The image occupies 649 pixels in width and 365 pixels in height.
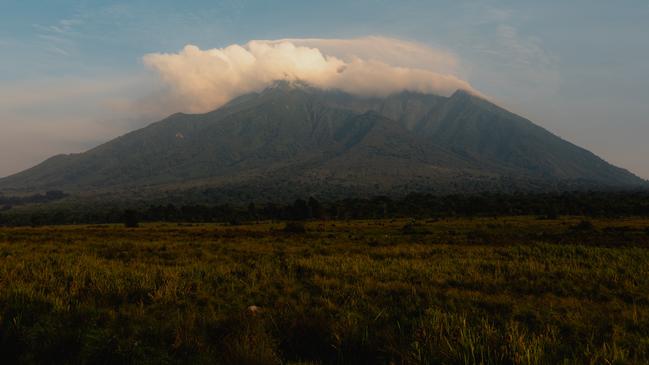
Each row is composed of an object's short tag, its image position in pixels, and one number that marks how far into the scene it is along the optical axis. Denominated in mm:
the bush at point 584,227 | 40969
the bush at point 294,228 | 46200
